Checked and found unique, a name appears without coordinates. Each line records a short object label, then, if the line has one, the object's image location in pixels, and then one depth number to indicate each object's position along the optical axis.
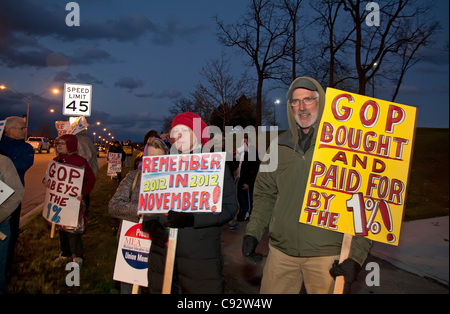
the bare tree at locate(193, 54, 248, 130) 21.92
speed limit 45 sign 8.69
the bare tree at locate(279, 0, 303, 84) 15.33
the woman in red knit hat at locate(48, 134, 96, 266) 5.04
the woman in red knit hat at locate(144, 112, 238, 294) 2.74
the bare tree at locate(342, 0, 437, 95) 15.41
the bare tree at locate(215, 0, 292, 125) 18.09
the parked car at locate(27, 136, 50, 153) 41.24
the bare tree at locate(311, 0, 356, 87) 16.25
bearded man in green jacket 2.49
